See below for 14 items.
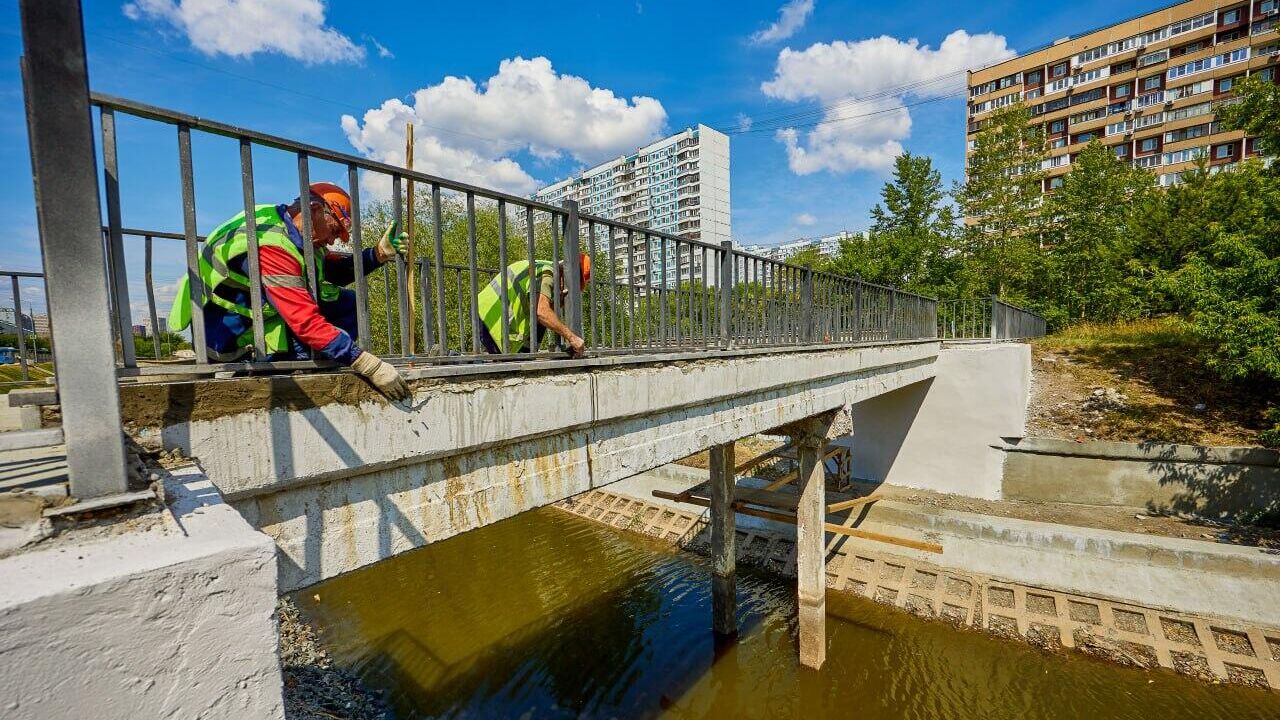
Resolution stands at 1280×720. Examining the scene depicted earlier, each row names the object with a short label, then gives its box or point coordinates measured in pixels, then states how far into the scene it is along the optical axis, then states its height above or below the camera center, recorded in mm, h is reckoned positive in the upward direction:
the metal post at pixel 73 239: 1254 +267
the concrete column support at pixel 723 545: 9133 -3870
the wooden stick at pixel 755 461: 10640 -2690
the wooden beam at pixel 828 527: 7633 -3149
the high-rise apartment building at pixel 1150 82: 34344 +17031
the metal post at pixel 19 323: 5484 +269
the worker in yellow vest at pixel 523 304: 3584 +239
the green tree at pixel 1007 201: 23938 +5555
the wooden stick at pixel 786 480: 10484 -3079
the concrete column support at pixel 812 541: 7758 -3305
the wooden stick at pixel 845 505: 8818 -3024
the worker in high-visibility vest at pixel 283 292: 2377 +249
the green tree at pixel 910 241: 24453 +3950
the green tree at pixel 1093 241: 20406 +3246
